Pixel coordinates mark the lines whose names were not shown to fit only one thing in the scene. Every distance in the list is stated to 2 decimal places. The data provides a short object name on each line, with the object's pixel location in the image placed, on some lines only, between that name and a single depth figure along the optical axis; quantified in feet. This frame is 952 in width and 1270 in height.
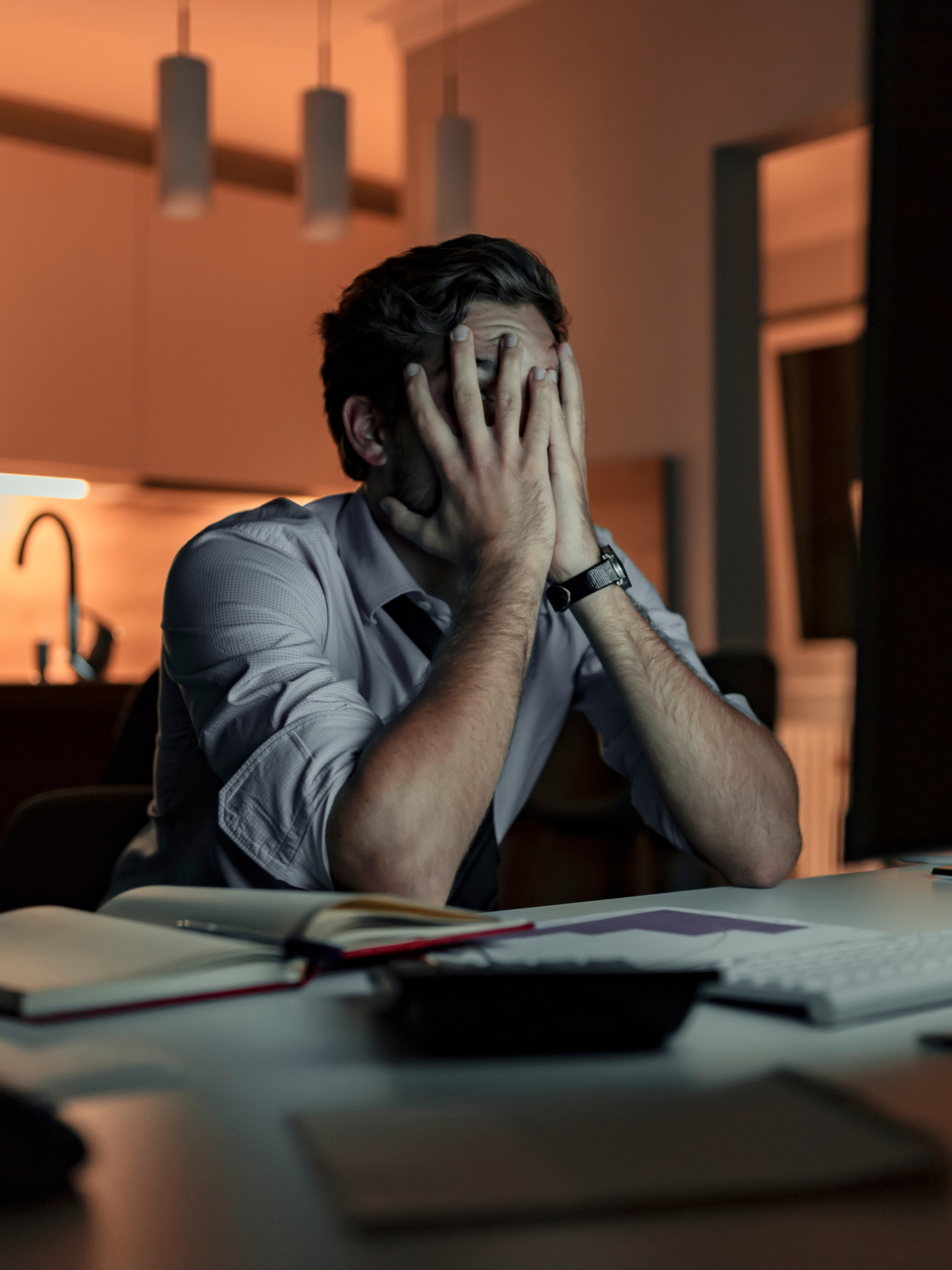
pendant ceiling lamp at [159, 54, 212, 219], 9.81
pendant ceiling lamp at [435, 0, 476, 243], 11.05
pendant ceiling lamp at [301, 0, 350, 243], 10.50
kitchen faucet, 9.96
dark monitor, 1.65
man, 3.25
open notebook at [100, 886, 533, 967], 1.99
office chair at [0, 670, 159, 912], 4.12
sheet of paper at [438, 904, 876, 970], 2.13
